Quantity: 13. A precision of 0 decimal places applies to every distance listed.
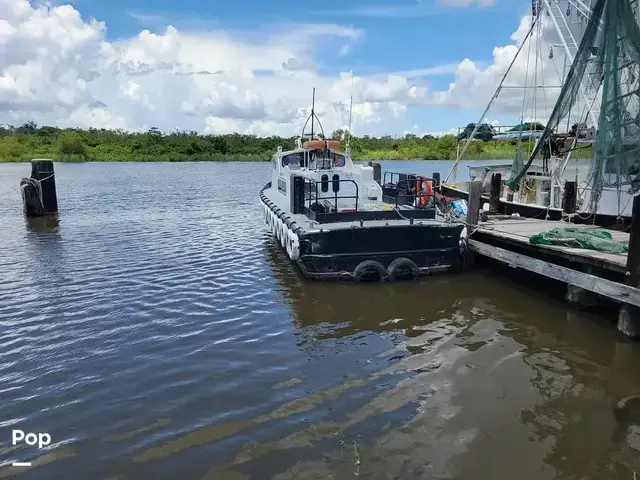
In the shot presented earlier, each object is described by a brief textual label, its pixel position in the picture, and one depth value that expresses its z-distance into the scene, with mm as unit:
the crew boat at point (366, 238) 10961
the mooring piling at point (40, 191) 21766
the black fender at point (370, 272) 10992
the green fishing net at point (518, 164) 16359
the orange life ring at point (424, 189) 13014
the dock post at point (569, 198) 13023
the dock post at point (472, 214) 12133
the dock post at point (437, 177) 17562
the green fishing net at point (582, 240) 9055
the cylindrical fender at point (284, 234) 12948
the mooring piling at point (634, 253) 7504
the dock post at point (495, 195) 15316
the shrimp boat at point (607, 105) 7570
